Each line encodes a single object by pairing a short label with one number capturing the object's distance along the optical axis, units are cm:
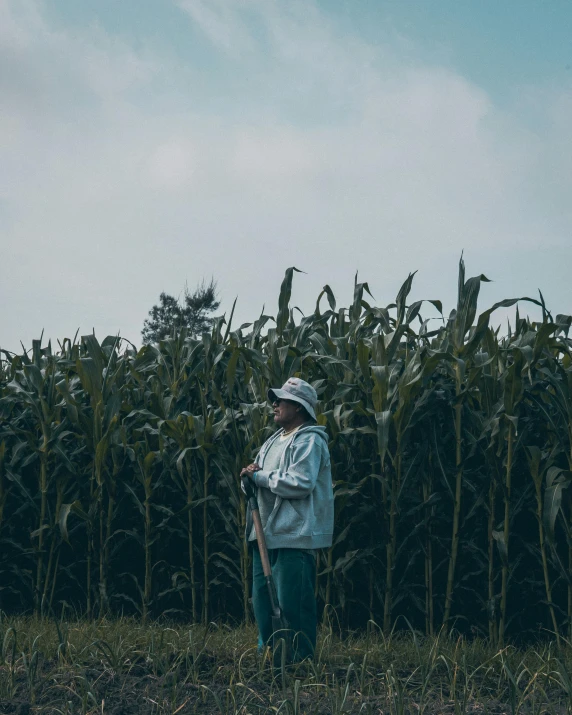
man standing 448
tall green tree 3469
